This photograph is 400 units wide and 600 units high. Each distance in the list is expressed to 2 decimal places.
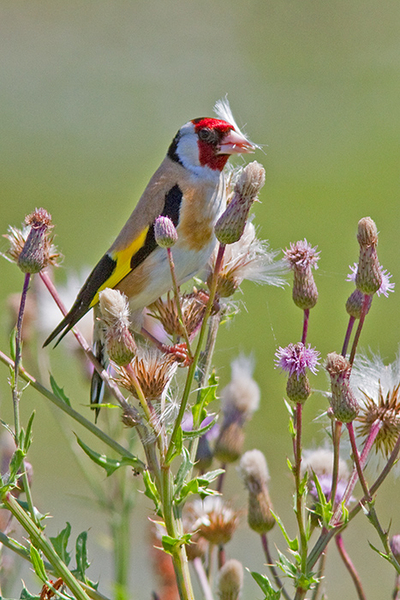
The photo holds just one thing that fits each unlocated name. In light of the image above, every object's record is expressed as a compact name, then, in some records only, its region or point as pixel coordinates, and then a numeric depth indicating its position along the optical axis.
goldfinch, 3.47
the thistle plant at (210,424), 3.33
